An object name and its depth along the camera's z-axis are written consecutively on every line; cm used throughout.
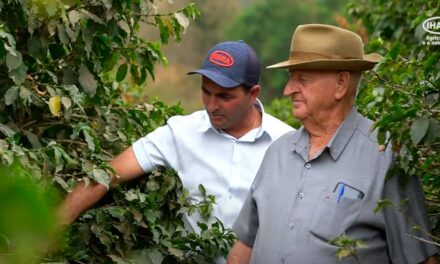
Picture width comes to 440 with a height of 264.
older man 234
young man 307
